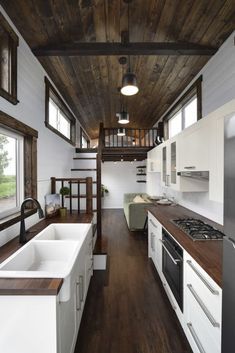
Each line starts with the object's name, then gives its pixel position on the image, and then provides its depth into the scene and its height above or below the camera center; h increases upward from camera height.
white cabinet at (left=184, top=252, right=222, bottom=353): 1.15 -0.89
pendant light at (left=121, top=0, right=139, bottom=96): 2.60 +1.23
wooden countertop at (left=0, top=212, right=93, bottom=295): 1.05 -0.61
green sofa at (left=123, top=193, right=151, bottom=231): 4.95 -1.02
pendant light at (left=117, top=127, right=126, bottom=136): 5.65 +1.26
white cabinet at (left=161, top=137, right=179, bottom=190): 2.81 +0.19
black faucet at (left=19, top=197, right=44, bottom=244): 1.80 -0.52
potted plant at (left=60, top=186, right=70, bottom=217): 2.92 -0.28
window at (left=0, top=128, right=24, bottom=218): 1.96 +0.03
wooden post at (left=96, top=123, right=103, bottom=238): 3.21 -0.32
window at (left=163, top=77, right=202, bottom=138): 2.85 +1.22
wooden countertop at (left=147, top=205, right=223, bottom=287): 1.24 -0.58
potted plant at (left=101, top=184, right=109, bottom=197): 8.25 -0.65
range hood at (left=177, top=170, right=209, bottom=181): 1.98 +0.01
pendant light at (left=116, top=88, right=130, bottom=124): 4.80 +1.44
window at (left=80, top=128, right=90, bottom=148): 7.31 +1.41
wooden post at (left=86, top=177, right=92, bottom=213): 2.98 -0.31
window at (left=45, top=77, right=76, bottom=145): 3.03 +1.22
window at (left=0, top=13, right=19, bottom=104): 1.78 +1.08
